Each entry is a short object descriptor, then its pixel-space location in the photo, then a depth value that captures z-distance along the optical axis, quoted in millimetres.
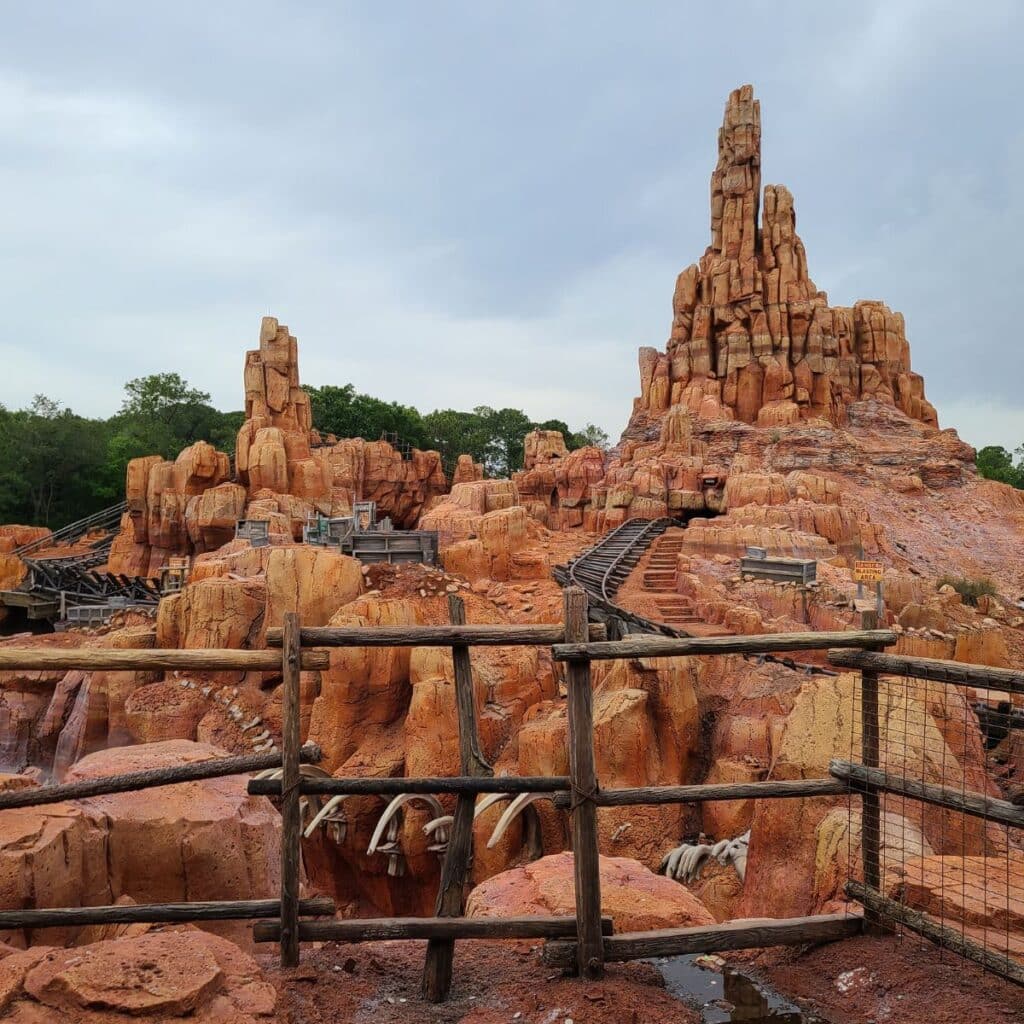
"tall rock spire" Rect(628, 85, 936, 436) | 39406
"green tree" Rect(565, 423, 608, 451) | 66750
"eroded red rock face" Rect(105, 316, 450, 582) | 29375
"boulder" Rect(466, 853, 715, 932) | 4102
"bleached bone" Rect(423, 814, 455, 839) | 8191
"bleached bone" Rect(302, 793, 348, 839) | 8484
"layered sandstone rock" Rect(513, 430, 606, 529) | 33812
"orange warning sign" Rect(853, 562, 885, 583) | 11523
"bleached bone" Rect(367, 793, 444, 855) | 8789
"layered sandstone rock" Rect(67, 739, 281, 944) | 4520
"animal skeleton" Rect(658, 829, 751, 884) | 7594
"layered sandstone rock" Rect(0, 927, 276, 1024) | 2773
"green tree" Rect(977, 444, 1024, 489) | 53266
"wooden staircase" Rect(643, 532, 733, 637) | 14998
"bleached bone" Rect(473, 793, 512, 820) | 9333
